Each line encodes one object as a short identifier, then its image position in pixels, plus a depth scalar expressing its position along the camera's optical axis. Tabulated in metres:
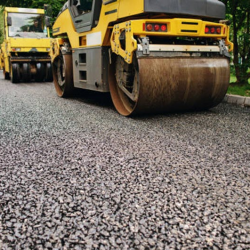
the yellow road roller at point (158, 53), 4.20
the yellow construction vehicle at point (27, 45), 11.60
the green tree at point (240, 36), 7.11
